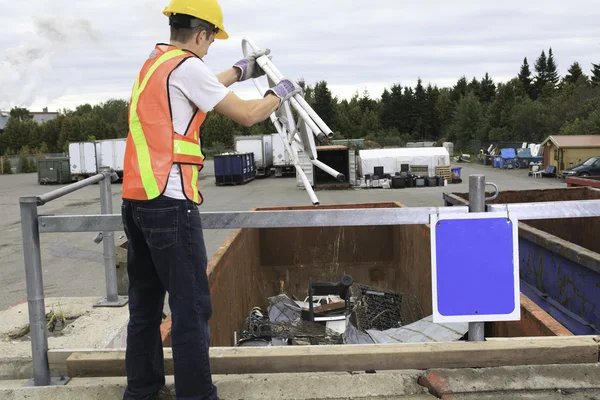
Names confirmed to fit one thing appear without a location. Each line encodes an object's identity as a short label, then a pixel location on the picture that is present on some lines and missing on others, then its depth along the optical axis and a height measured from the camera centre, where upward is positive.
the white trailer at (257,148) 40.35 +0.35
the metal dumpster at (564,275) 4.84 -1.31
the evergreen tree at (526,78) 84.50 +9.68
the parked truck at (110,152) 35.91 +0.35
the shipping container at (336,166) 30.39 -0.87
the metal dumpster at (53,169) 38.06 -0.62
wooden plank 2.62 -0.96
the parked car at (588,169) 28.91 -1.43
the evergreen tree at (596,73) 73.43 +8.91
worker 2.31 -0.08
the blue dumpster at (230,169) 33.97 -0.91
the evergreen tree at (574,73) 81.31 +9.81
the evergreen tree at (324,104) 72.00 +5.82
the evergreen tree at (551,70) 86.38 +10.94
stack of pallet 31.67 -1.39
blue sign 2.63 -0.57
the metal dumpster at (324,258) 7.20 -1.51
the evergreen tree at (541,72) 85.50 +10.65
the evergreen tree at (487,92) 83.19 +7.64
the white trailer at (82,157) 36.50 +0.10
